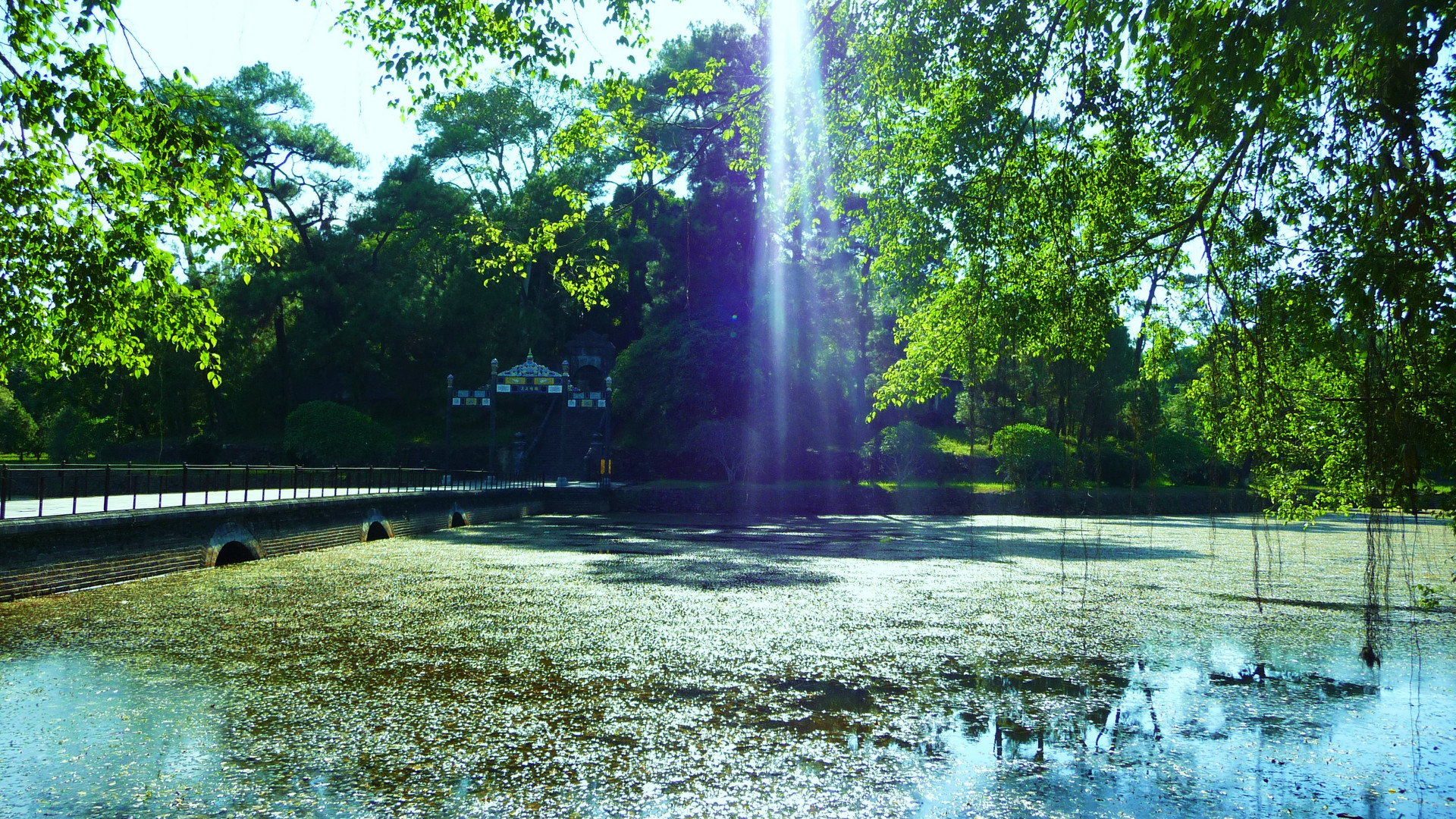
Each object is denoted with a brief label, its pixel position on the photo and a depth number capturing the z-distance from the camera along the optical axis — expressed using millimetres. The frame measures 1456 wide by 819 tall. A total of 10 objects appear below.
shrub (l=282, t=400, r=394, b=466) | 30828
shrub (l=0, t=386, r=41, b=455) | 35906
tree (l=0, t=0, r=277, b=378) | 6594
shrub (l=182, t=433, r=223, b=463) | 35125
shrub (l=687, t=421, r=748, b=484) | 30391
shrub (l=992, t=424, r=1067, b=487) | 28062
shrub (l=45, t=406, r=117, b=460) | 33469
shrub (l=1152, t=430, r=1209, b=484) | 30750
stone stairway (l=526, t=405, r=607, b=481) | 34594
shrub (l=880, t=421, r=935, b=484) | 29859
